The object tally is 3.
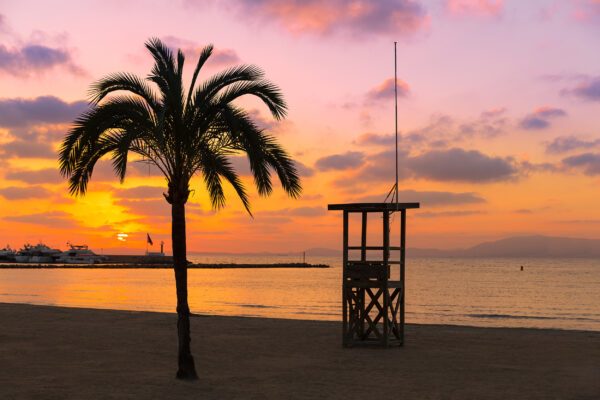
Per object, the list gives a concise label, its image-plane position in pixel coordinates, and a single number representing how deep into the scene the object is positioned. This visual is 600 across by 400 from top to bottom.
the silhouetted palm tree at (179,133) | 13.64
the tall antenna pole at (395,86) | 17.78
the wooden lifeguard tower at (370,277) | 17.98
